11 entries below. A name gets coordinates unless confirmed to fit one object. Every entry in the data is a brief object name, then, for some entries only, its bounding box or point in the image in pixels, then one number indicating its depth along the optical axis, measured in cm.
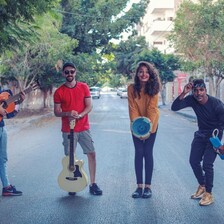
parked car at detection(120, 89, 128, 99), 4639
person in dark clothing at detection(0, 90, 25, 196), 451
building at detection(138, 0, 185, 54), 4489
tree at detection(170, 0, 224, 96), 1795
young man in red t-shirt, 449
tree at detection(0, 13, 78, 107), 1634
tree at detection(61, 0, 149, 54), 2285
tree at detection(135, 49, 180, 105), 2850
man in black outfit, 426
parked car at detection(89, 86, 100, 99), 4563
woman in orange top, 445
